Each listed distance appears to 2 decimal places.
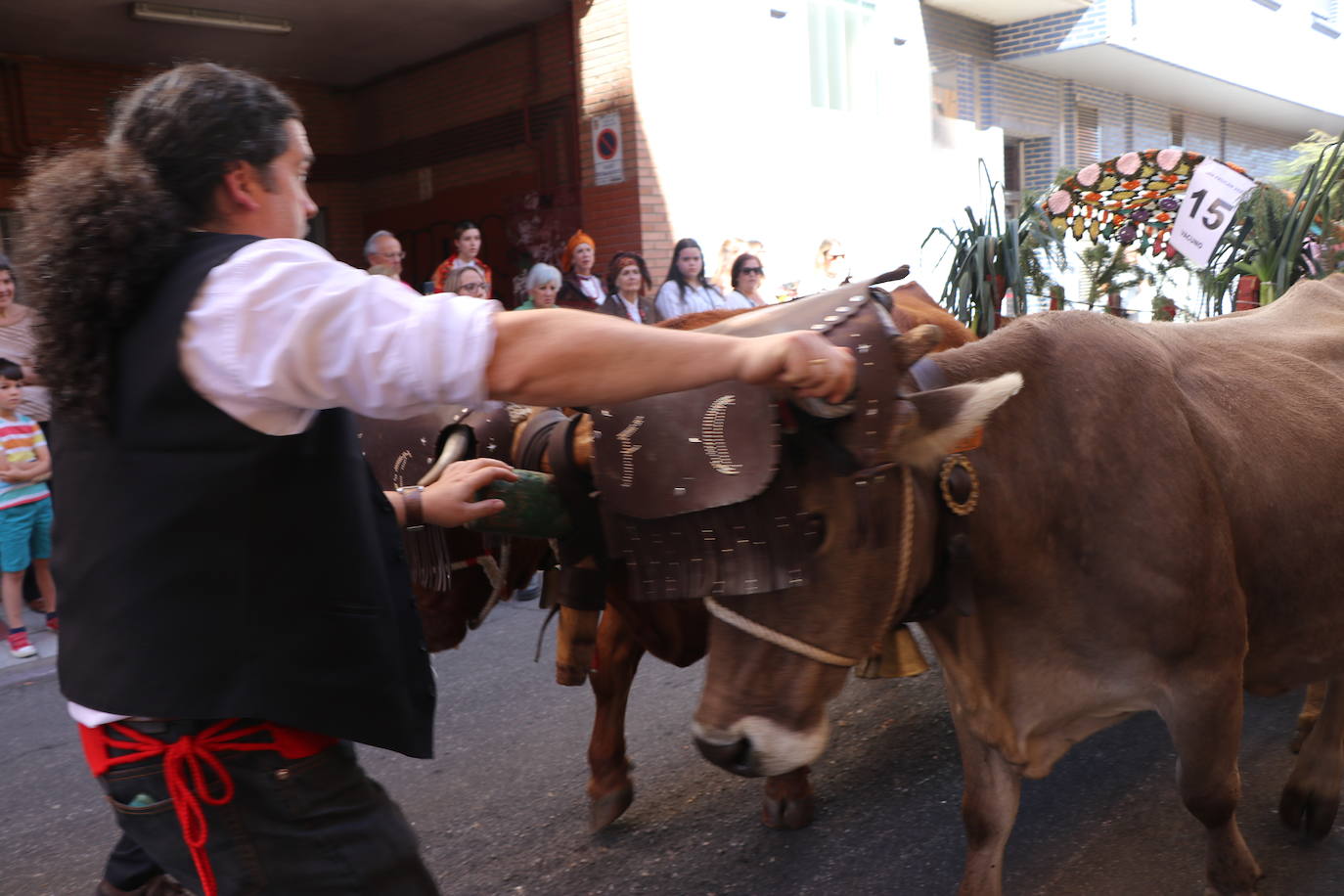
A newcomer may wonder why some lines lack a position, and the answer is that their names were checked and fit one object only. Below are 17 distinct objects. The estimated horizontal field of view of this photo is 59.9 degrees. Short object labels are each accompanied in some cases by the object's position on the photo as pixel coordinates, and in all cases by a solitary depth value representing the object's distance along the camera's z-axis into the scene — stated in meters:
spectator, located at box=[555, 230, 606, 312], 9.16
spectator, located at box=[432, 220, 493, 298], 9.29
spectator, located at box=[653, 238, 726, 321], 8.56
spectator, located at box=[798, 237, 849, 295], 9.10
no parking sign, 11.58
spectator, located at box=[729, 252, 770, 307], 8.95
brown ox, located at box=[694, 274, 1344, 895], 2.09
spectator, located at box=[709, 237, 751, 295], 9.77
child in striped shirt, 6.17
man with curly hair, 1.48
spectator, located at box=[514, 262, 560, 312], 8.19
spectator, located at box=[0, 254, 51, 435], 6.54
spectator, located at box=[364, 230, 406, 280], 8.51
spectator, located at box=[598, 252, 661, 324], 8.48
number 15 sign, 5.21
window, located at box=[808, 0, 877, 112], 13.38
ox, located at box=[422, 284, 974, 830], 2.34
